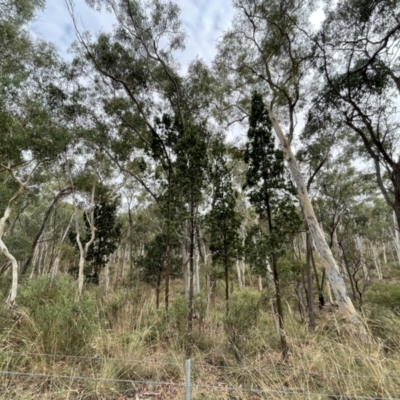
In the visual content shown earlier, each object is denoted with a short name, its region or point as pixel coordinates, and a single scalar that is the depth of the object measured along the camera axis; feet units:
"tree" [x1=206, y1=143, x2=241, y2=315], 22.81
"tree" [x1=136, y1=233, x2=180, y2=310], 44.96
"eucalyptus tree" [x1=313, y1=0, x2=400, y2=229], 20.62
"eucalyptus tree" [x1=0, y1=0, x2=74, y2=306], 17.78
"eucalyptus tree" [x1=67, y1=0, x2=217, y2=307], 26.78
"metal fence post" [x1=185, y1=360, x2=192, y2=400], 6.02
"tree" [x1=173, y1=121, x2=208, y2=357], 17.85
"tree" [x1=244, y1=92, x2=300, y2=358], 17.27
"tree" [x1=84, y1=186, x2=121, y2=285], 40.93
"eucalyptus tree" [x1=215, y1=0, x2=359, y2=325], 19.81
